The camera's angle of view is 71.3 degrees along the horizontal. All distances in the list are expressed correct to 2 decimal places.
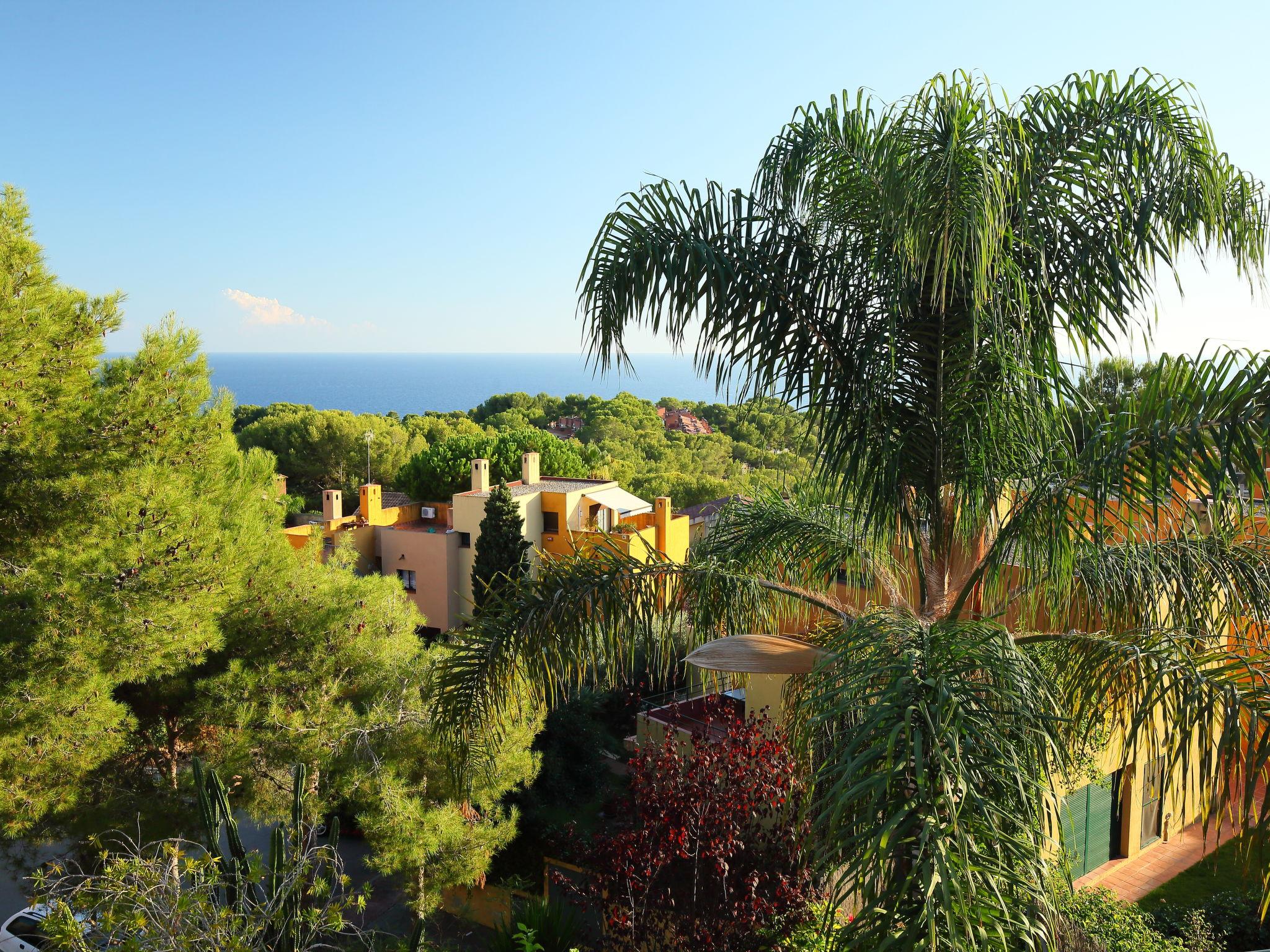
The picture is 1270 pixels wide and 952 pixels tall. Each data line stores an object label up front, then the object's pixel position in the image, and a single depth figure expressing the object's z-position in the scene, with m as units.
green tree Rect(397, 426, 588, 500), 32.19
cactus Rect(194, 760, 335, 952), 5.07
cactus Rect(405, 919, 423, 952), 5.68
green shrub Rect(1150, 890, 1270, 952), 7.57
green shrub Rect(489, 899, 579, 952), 6.98
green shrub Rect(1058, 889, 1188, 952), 6.19
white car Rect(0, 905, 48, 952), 8.92
